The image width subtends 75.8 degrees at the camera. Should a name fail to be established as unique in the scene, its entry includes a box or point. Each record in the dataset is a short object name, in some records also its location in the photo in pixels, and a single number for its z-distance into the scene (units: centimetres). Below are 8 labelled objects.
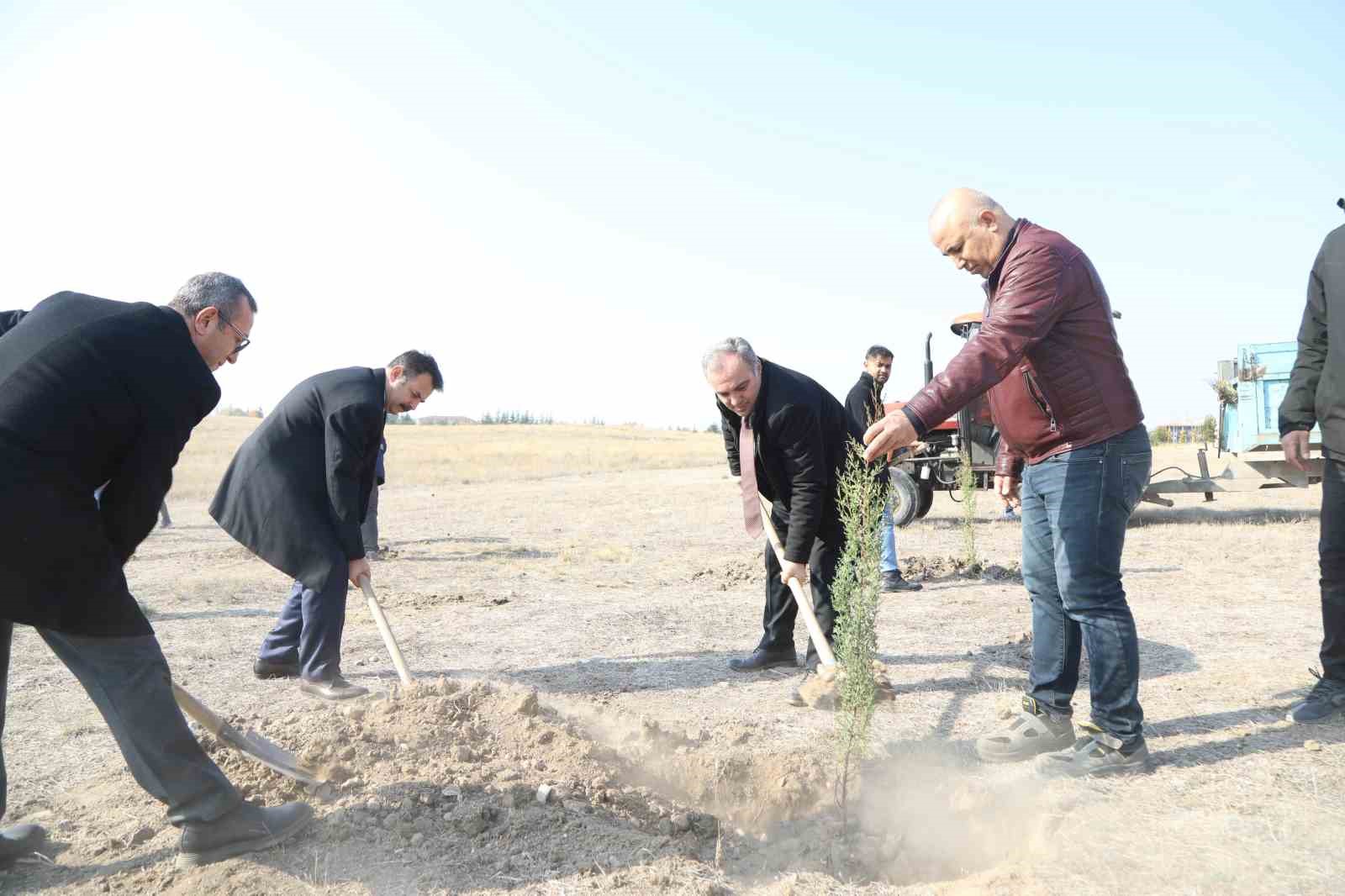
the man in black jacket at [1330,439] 394
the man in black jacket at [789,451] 458
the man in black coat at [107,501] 252
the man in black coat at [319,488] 466
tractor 1105
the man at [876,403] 758
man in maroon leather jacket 327
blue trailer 1110
